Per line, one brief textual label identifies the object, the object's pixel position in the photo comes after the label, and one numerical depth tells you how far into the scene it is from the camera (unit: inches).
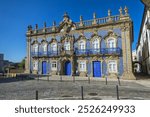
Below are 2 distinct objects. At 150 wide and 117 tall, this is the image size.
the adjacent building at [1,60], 1946.6
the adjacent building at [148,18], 802.5
